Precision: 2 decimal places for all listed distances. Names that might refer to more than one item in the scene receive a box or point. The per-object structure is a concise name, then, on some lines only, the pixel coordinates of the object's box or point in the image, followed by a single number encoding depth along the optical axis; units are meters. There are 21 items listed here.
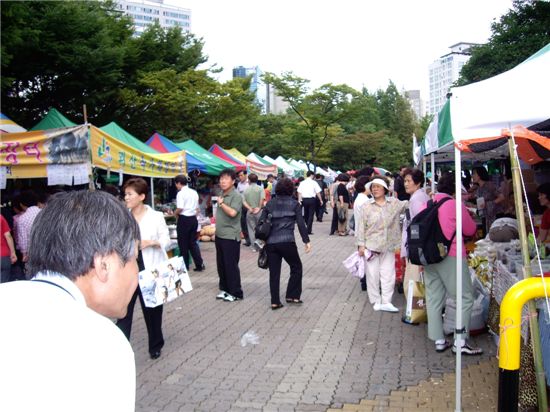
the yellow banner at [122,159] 6.73
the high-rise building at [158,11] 130.07
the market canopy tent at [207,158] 16.64
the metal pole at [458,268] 4.16
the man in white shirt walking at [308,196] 16.78
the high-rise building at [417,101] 144.75
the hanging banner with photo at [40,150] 6.26
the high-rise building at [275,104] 107.82
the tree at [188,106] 22.49
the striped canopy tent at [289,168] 31.68
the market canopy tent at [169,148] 15.67
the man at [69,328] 1.05
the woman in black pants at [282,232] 7.48
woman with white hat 7.07
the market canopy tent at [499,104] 3.43
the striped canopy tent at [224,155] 20.65
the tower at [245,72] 95.88
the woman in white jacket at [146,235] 5.30
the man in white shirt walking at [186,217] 10.19
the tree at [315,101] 33.66
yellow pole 2.98
